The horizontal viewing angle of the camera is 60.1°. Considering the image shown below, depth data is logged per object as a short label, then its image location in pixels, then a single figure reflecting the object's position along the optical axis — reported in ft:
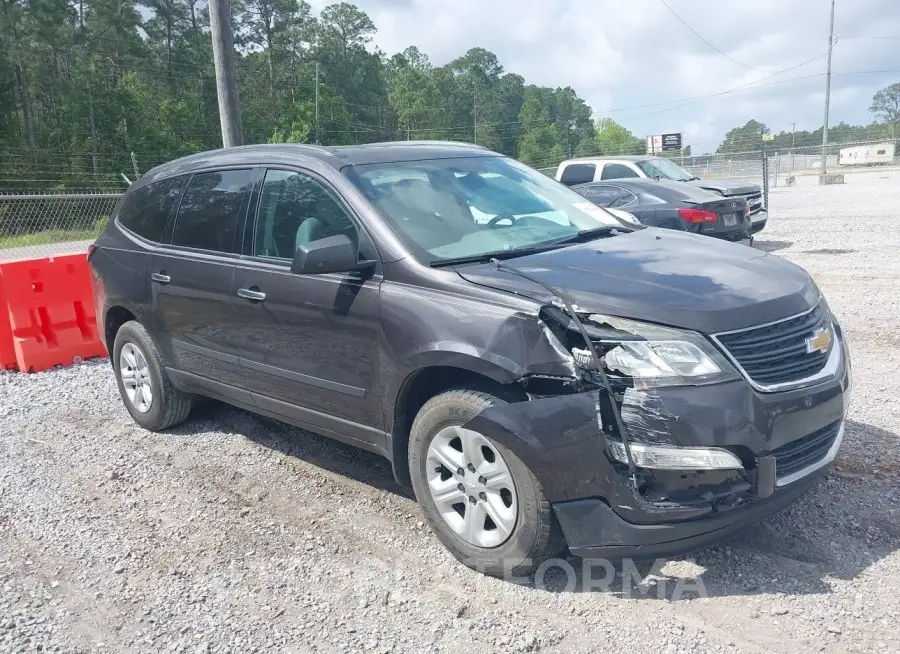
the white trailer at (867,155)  193.82
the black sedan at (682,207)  36.45
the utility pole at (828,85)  141.01
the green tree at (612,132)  370.30
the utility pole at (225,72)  30.30
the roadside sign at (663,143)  173.47
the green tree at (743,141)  220.92
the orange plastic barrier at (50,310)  24.00
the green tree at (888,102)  464.65
